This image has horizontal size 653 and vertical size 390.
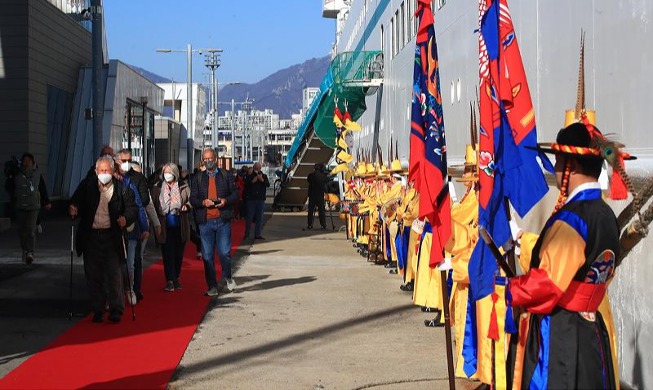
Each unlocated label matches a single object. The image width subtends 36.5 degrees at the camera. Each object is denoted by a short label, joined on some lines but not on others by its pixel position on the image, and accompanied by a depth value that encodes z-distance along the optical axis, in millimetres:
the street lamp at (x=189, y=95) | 47312
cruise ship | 7234
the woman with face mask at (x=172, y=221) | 13711
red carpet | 8211
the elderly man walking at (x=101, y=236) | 10992
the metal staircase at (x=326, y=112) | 31391
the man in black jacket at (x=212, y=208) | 13039
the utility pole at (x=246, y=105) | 110206
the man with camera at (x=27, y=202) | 16125
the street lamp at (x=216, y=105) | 59453
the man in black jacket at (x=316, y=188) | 27203
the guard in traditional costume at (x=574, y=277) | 5023
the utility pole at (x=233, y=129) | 79012
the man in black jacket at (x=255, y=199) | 24797
